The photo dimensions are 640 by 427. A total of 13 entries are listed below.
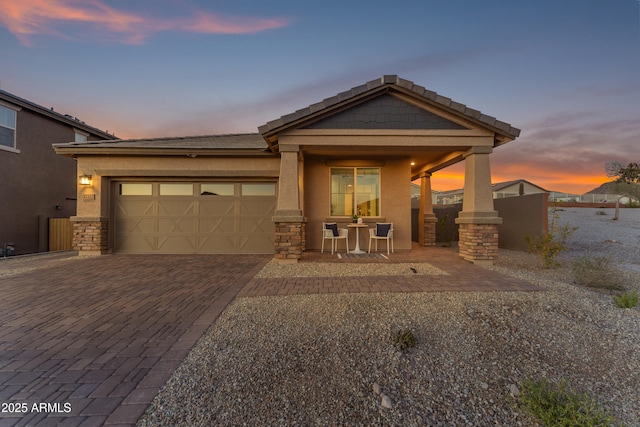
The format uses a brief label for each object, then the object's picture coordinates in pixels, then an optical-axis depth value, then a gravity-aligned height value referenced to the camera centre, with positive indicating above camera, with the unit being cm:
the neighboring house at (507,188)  2698 +282
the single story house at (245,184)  669 +100
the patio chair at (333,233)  774 -57
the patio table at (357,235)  783 -63
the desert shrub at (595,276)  469 -119
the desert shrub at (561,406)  170 -136
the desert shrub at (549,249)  584 -78
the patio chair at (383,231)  777 -50
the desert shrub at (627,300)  362 -122
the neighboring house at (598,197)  2631 +185
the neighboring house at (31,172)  927 +165
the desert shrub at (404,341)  260 -130
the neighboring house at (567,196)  2569 +199
